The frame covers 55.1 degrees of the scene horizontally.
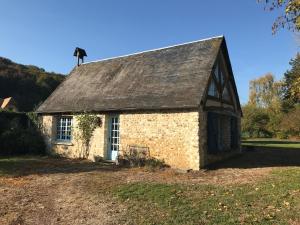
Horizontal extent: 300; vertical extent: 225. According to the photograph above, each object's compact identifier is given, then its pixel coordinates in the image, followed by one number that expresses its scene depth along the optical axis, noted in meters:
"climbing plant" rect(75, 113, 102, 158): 14.57
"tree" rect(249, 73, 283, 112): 46.84
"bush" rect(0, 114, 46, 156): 16.80
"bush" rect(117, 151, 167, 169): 12.41
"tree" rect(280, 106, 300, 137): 32.16
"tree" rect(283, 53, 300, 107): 35.29
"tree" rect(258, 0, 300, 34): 5.07
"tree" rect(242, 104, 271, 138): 38.81
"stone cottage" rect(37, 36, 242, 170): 12.01
